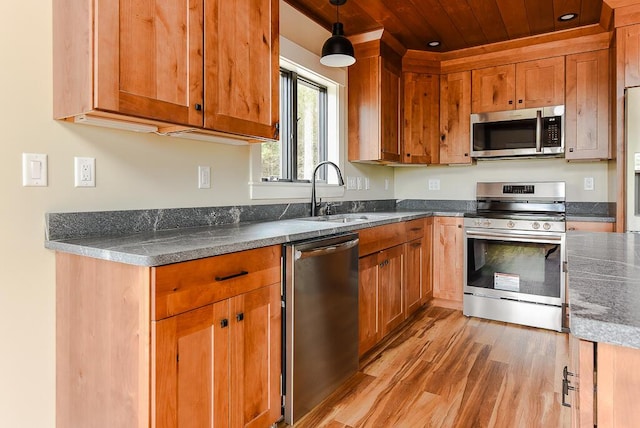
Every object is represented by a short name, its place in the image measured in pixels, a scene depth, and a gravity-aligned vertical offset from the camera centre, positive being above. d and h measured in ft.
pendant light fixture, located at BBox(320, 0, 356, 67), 7.91 +3.30
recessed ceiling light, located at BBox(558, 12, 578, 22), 9.79 +4.97
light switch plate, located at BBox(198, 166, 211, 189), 6.85 +0.62
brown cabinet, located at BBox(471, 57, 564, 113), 11.03 +3.71
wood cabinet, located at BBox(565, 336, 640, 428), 2.01 -0.92
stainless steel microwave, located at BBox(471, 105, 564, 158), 10.88 +2.30
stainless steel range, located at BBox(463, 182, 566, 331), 10.02 -1.31
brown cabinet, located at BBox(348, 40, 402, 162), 10.80 +3.08
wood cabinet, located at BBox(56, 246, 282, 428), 3.94 -1.48
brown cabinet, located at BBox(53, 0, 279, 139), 4.33 +1.93
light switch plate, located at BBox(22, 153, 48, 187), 4.64 +0.52
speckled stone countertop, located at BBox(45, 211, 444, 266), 4.00 -0.36
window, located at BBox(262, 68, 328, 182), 9.13 +2.00
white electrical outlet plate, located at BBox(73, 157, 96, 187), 5.12 +0.55
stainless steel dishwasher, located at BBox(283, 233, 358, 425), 5.73 -1.75
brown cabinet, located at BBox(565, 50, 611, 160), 10.43 +2.84
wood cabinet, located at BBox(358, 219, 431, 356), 8.06 -1.57
